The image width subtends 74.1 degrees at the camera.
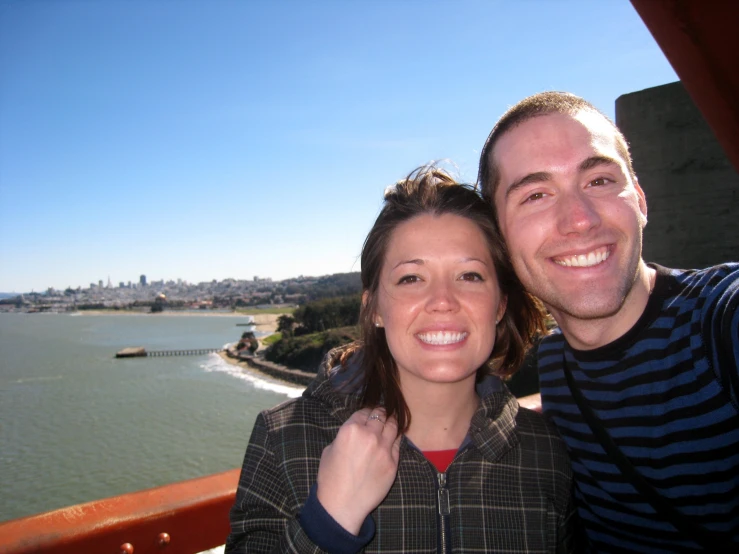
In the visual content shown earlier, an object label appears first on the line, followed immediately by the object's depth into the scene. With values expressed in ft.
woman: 3.48
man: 3.52
